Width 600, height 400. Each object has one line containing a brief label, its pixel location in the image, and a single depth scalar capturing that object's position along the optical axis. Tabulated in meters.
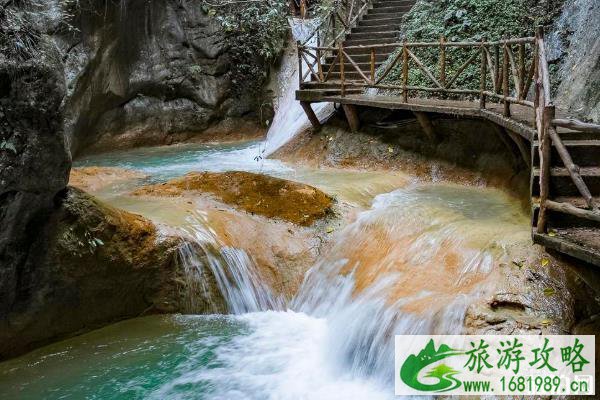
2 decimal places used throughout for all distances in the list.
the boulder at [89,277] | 5.55
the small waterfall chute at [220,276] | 6.40
